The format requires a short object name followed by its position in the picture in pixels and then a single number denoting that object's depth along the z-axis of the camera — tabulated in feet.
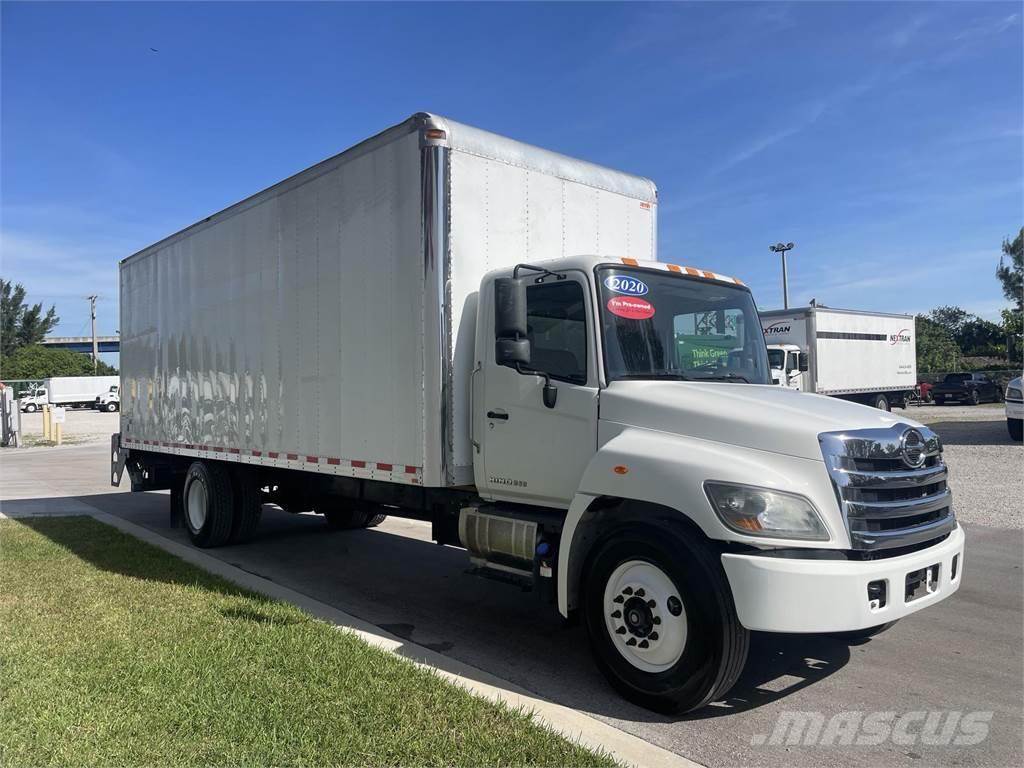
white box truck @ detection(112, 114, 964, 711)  13.32
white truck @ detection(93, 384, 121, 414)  181.51
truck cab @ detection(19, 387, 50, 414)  167.43
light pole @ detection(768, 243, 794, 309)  155.38
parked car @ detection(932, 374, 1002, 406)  124.77
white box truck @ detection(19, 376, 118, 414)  178.81
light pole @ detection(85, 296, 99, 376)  260.21
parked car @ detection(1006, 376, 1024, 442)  57.31
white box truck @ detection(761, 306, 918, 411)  82.79
